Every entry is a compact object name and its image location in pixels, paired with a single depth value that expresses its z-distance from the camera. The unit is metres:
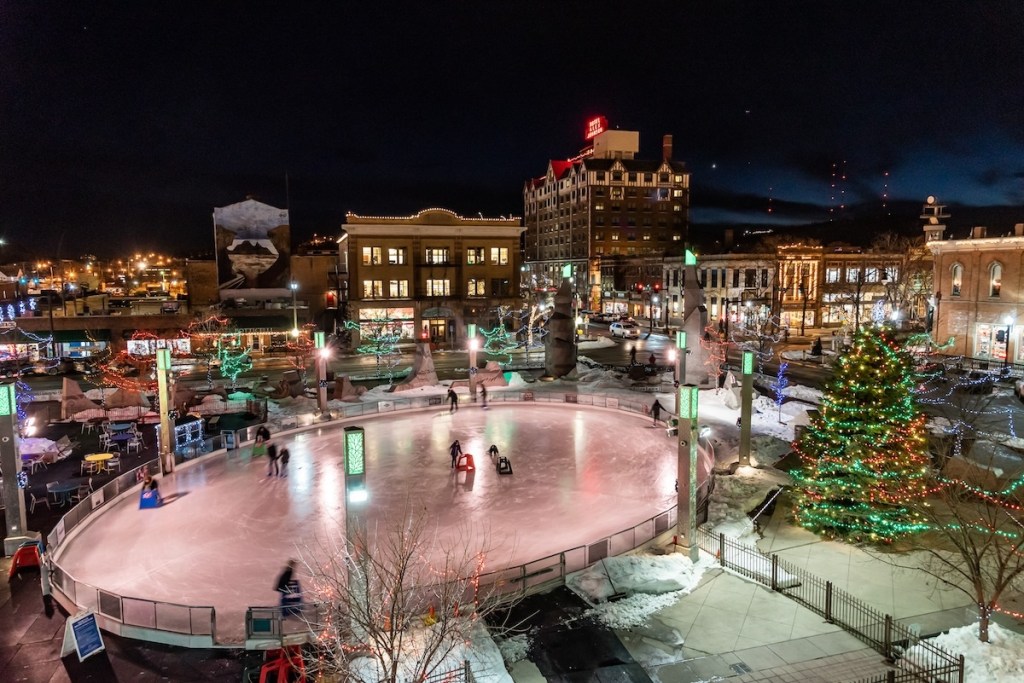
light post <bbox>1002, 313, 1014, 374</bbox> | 37.75
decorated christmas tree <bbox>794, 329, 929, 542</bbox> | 15.12
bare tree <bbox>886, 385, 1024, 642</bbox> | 10.64
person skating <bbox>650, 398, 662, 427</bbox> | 29.20
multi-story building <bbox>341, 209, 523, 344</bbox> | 59.12
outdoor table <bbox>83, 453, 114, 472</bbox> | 22.20
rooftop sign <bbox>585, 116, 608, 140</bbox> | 115.31
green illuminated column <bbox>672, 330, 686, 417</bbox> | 30.61
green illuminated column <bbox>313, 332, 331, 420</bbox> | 30.98
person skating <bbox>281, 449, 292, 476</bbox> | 22.83
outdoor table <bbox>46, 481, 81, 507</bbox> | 19.04
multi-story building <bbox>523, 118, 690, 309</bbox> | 107.62
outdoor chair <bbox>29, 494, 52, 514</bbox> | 18.84
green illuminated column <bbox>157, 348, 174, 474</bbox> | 22.26
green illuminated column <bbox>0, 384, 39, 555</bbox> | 15.54
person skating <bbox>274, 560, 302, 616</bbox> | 12.42
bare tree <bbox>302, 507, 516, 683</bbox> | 8.36
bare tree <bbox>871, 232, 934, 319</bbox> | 66.19
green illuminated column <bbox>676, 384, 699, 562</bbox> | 15.05
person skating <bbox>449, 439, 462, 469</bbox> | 22.38
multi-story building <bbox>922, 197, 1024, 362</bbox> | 39.97
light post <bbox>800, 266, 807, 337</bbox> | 69.44
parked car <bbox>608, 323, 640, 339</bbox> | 64.38
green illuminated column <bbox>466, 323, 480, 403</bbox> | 35.28
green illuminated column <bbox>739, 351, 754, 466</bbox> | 22.48
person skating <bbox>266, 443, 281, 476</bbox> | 22.53
